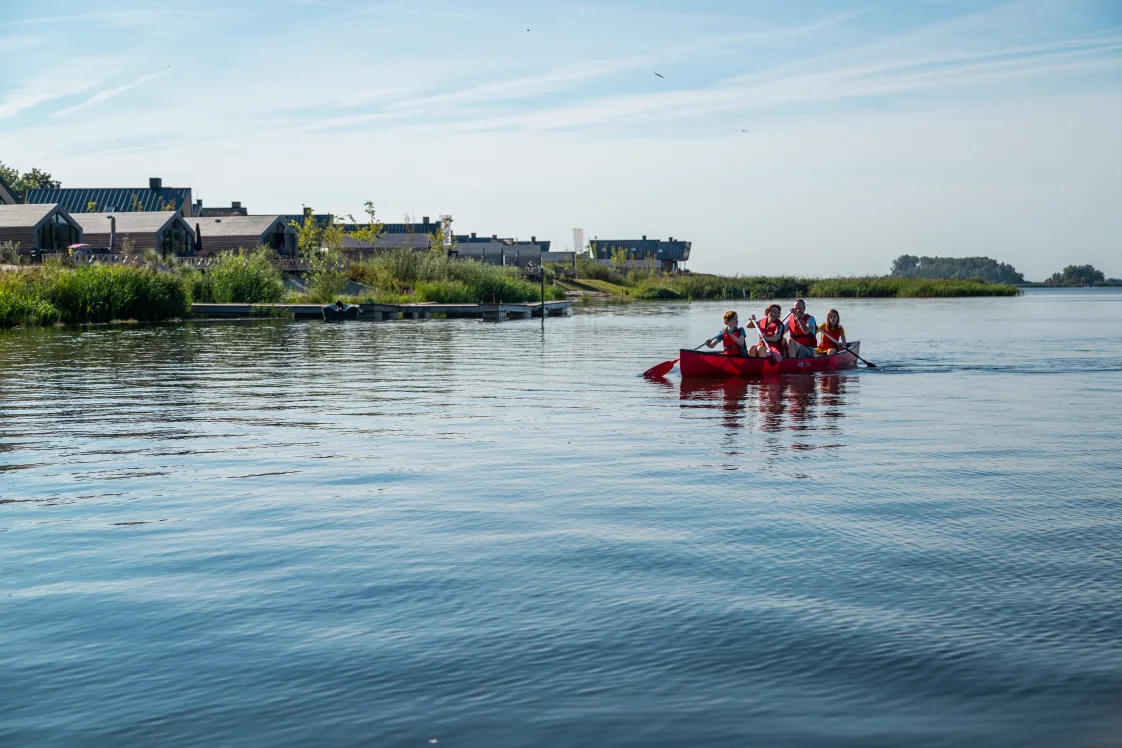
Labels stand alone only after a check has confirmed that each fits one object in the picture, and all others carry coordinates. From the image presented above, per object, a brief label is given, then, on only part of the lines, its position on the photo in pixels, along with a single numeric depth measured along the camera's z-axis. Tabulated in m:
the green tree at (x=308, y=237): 86.36
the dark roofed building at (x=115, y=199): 98.62
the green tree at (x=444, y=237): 92.62
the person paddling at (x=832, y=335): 23.58
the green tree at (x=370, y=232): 89.31
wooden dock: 48.47
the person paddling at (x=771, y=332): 21.75
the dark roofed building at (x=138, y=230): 75.50
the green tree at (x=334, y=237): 83.88
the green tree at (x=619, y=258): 130.25
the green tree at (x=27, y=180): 118.62
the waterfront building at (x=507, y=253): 122.81
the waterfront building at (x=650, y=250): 147.12
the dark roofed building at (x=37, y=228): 68.62
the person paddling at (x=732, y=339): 21.39
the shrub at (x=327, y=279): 53.84
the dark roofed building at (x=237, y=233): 82.62
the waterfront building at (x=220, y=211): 110.88
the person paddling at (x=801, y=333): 22.66
